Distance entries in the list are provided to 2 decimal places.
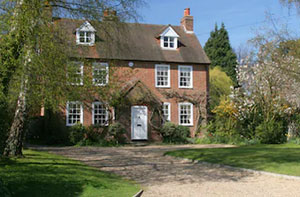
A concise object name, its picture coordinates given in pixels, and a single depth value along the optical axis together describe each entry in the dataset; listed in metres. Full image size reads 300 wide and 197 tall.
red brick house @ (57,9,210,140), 25.28
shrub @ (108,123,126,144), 23.81
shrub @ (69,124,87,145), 23.20
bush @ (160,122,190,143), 25.16
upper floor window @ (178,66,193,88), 27.77
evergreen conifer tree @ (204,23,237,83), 51.23
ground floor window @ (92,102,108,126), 25.36
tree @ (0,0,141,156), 9.73
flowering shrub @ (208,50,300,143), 23.22
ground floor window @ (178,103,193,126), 27.42
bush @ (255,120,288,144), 23.02
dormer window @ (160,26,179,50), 28.03
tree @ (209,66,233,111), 39.62
